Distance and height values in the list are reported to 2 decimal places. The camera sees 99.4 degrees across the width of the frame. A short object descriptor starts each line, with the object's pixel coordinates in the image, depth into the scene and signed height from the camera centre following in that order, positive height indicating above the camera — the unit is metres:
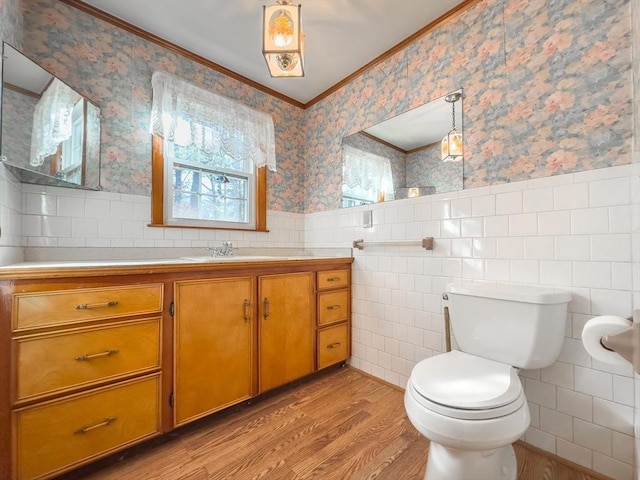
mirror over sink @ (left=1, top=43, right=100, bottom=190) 1.20 +0.58
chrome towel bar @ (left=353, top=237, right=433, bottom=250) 1.72 -0.01
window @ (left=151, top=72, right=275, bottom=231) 1.90 +0.67
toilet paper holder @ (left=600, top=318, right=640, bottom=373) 0.42 -0.17
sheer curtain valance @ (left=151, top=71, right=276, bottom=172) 1.87 +0.91
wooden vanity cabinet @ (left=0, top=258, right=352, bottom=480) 1.03 -0.52
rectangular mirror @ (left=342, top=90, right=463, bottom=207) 1.68 +0.62
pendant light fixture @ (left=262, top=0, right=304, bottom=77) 1.16 +0.91
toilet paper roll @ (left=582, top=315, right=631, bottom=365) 0.67 -0.23
